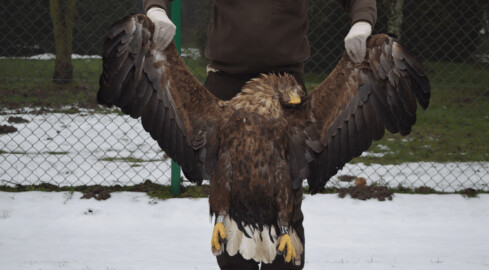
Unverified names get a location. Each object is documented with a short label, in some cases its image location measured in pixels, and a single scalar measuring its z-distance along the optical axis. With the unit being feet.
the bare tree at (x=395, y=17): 32.22
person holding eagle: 7.59
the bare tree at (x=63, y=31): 25.02
